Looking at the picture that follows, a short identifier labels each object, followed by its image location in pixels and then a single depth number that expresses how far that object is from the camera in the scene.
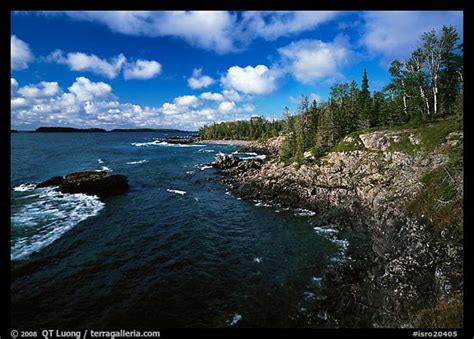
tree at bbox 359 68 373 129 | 47.09
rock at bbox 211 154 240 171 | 61.78
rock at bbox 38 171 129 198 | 36.84
